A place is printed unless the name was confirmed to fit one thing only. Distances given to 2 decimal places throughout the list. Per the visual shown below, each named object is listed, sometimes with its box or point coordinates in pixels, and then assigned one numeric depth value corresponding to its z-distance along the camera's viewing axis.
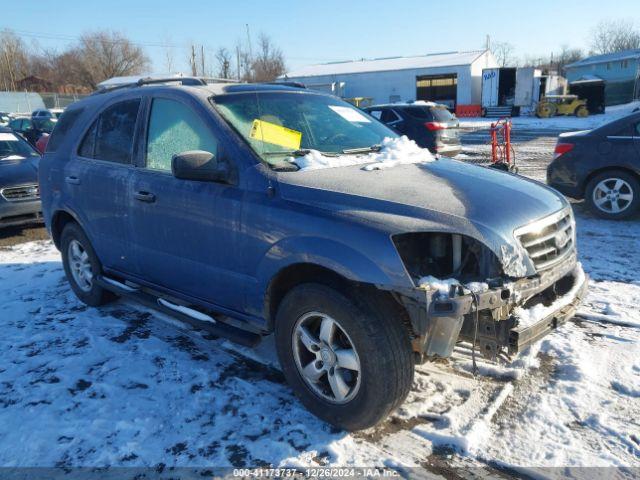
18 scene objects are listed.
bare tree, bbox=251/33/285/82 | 65.81
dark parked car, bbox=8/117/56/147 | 19.22
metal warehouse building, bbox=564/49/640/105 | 44.97
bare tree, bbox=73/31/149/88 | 72.69
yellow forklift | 32.22
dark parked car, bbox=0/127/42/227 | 7.60
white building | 42.03
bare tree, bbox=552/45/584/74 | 92.23
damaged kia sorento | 2.56
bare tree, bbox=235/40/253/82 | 64.38
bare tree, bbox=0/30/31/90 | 71.25
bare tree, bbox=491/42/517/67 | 98.91
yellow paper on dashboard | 3.35
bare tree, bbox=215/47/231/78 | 69.31
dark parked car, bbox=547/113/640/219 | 7.07
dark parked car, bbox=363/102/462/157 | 12.64
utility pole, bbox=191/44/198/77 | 66.44
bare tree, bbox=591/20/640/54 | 86.28
